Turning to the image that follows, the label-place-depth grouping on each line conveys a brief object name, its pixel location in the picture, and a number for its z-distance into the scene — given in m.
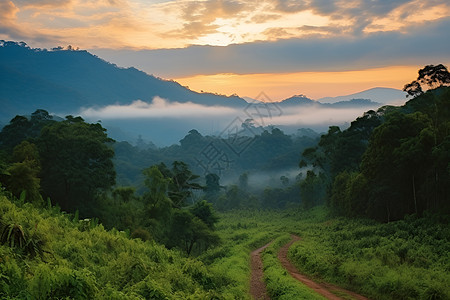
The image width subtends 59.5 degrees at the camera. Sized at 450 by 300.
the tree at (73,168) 36.28
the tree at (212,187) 110.06
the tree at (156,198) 41.00
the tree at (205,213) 44.28
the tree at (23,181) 26.34
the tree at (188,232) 38.01
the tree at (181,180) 54.87
